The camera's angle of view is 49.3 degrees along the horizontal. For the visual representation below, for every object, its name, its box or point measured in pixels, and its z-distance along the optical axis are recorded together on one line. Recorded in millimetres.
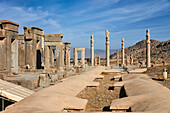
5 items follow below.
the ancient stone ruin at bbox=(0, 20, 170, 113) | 5465
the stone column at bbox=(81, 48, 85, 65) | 26734
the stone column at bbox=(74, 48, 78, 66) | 26703
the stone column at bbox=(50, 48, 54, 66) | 20550
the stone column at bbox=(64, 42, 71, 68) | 26047
